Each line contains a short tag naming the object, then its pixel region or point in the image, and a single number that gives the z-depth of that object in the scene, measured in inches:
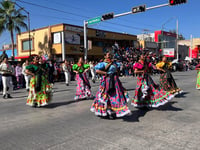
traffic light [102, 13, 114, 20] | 674.5
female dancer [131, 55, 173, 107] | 219.6
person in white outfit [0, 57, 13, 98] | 339.6
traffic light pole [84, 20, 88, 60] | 783.1
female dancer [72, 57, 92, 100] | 300.8
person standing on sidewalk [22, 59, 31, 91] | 442.7
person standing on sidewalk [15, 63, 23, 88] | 517.3
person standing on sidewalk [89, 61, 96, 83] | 673.4
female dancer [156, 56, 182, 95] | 309.3
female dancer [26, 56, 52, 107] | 251.8
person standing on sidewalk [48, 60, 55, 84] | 502.1
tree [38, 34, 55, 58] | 1024.9
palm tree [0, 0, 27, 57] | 912.3
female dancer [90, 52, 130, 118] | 191.3
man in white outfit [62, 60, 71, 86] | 530.8
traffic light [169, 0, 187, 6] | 544.5
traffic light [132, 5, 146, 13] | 602.5
